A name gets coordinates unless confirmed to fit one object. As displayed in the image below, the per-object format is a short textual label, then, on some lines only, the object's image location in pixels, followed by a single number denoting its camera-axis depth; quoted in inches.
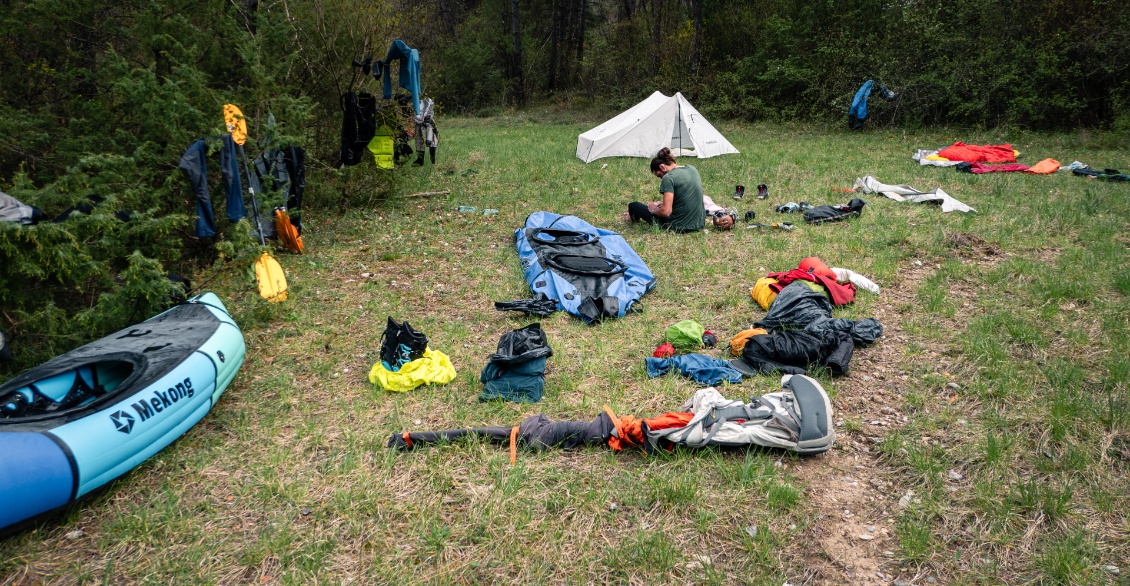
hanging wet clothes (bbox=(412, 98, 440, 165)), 359.3
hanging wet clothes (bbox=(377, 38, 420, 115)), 309.6
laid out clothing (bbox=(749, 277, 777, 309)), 206.1
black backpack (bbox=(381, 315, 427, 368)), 174.4
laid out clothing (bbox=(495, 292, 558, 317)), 212.1
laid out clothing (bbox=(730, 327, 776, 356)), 177.5
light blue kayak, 114.0
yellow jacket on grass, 165.9
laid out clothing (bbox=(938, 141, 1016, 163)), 392.2
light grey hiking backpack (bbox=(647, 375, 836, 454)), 131.7
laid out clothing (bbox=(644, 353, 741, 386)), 163.8
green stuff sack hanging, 335.3
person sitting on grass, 284.8
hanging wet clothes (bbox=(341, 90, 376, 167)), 314.8
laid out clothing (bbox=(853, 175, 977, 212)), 296.5
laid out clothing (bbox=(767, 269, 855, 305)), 202.4
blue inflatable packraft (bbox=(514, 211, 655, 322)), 213.2
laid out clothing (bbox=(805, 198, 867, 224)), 295.1
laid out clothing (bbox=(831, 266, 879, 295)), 212.1
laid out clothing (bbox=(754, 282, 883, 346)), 177.6
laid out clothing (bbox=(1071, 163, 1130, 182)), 335.3
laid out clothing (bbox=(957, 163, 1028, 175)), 370.9
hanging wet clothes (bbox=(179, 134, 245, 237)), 213.8
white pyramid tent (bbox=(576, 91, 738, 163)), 466.9
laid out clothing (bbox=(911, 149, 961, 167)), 392.8
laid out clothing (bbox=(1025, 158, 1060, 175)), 363.9
